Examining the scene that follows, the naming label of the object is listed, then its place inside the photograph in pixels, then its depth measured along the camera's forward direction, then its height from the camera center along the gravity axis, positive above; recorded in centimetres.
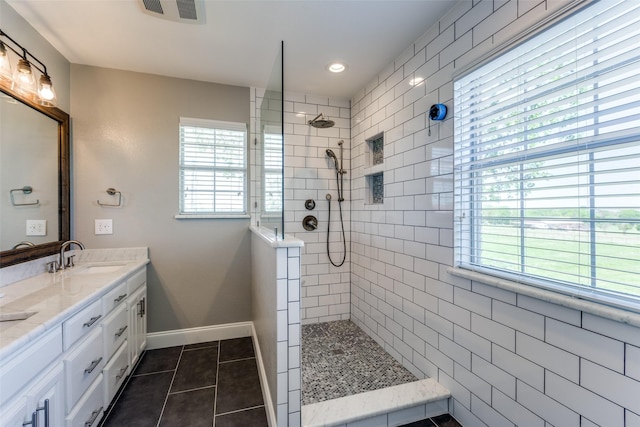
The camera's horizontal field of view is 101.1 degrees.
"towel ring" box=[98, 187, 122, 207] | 237 +17
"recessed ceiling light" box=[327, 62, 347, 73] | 236 +133
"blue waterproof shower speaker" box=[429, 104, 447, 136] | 171 +67
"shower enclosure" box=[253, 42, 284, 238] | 160 +44
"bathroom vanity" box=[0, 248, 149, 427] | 100 -65
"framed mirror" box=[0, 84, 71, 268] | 163 +24
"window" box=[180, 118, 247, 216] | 262 +46
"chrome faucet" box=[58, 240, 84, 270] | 192 -38
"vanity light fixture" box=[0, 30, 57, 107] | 156 +84
